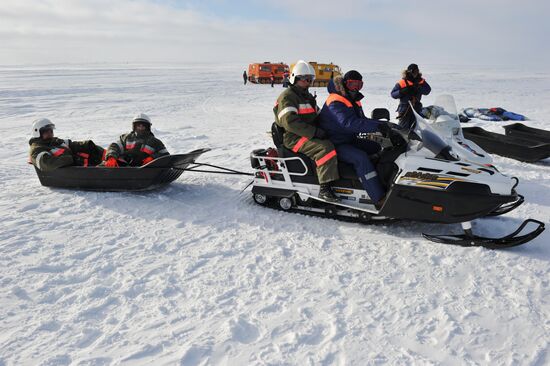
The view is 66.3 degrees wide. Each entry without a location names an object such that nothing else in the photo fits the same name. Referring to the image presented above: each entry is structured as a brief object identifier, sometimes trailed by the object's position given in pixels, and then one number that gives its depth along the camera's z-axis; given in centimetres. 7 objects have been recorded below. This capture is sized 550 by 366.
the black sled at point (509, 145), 649
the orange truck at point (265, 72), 3247
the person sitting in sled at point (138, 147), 549
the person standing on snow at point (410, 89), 642
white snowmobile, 367
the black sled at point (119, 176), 504
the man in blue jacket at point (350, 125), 414
